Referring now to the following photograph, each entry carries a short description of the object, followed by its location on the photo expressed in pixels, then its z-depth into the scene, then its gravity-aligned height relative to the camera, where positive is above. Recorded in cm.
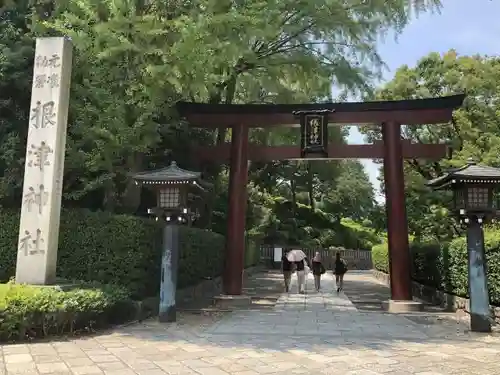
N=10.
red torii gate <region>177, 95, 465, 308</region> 1401 +318
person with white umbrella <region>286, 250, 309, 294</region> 1797 -44
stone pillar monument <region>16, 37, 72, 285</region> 1026 +185
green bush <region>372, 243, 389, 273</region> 2774 -26
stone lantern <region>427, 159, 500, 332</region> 1033 +89
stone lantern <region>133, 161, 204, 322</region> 1096 +92
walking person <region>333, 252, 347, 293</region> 1881 -70
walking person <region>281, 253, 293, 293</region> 1844 -72
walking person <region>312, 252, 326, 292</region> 1889 -64
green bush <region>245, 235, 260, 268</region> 2799 +3
